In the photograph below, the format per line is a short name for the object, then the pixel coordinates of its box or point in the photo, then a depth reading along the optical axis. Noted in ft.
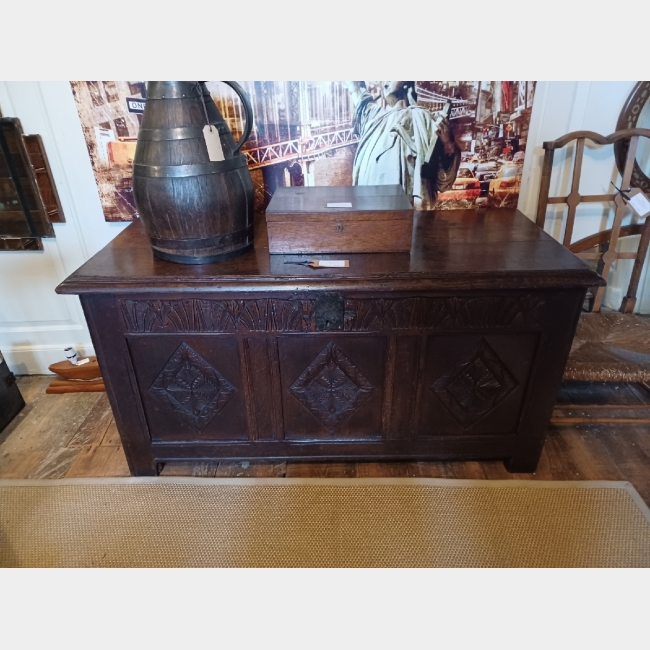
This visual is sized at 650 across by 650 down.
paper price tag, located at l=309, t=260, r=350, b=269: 4.52
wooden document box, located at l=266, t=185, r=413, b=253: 4.60
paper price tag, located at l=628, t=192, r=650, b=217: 5.97
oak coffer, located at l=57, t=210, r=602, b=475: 4.41
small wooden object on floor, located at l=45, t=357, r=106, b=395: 7.09
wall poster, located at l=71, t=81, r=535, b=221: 5.48
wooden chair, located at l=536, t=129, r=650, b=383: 5.45
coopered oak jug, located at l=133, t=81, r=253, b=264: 4.30
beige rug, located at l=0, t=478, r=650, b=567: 4.74
